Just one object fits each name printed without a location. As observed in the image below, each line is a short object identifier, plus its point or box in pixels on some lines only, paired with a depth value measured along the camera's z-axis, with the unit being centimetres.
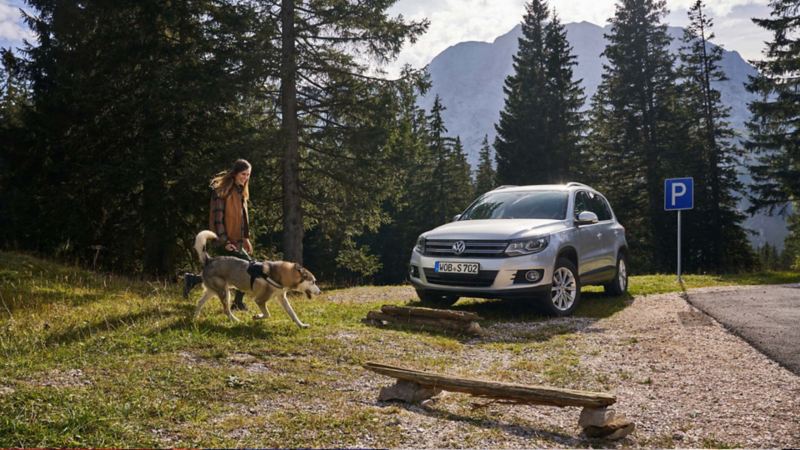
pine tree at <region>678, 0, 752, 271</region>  3072
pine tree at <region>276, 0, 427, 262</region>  1516
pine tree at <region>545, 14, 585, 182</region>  3550
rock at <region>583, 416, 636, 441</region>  392
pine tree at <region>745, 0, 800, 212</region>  2203
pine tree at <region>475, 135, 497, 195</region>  5169
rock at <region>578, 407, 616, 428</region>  394
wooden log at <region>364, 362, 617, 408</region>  398
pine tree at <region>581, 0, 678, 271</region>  3272
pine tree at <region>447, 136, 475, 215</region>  4186
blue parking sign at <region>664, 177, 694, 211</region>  1488
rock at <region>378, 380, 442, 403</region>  452
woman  743
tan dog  683
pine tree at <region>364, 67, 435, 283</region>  4225
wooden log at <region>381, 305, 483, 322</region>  770
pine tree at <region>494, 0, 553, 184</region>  3622
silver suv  843
